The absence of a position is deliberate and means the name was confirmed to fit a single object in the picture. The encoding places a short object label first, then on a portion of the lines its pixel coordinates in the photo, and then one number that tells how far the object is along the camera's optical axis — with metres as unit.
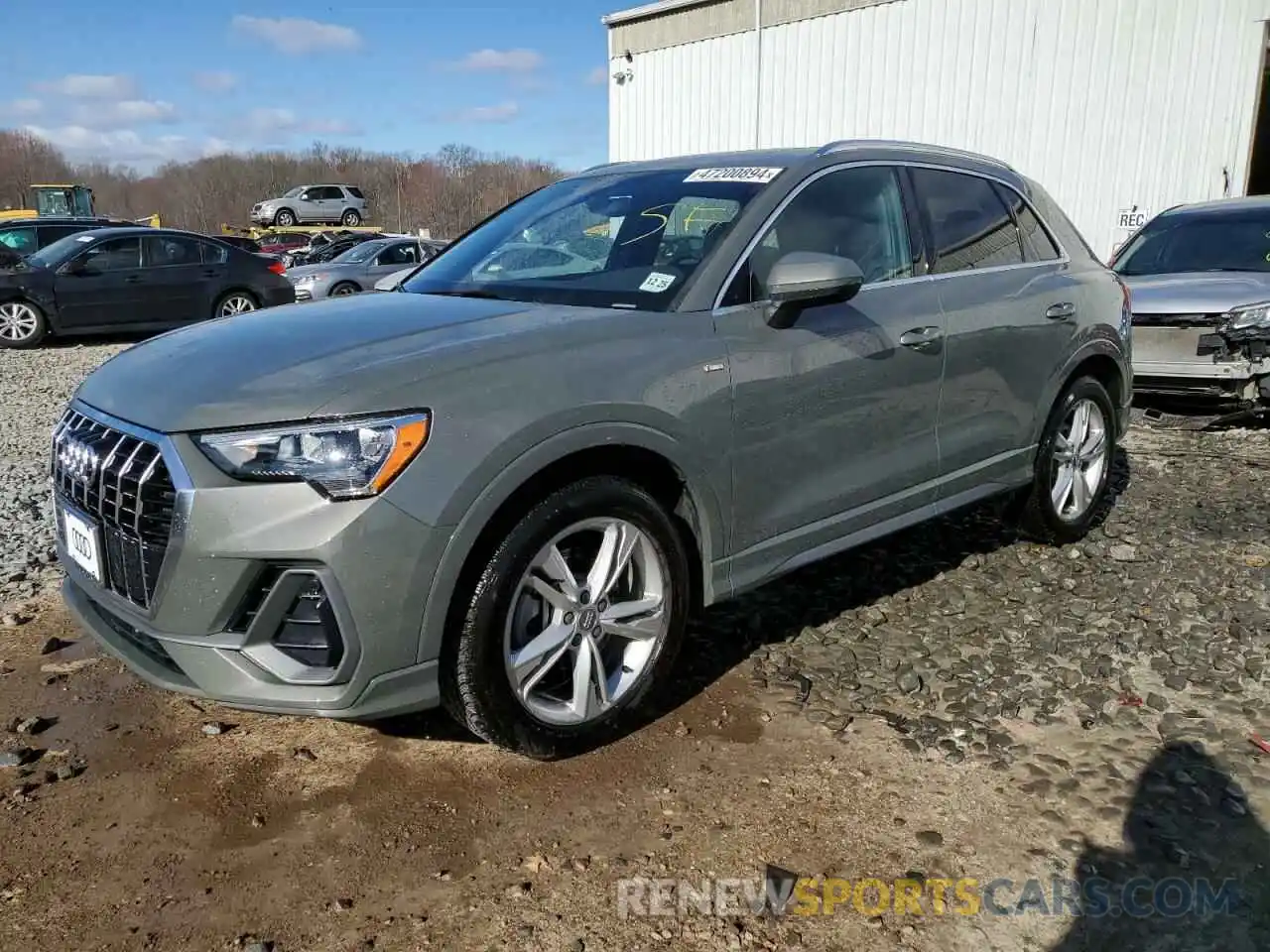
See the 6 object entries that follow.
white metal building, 13.17
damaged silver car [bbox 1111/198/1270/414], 6.73
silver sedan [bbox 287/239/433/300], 16.95
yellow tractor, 38.75
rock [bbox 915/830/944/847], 2.49
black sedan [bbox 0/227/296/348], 12.03
